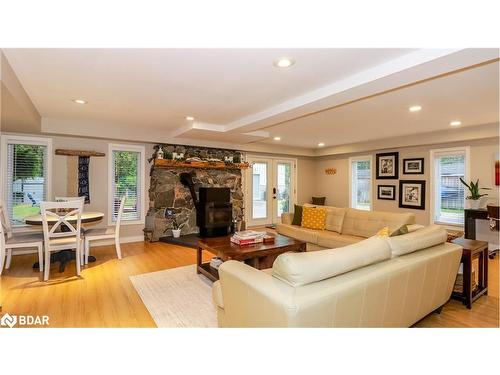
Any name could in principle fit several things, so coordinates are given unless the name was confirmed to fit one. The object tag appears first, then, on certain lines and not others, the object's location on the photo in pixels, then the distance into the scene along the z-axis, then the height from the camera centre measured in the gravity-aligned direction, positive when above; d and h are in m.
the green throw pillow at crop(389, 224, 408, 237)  2.47 -0.40
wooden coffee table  3.00 -0.75
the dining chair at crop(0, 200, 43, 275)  3.42 -0.73
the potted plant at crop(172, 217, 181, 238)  5.61 -0.92
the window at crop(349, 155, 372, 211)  7.02 +0.17
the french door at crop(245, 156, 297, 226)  7.14 -0.05
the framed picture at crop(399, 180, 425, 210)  5.84 -0.12
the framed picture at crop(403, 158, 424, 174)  5.87 +0.52
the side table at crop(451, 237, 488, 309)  2.57 -0.82
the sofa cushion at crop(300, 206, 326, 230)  4.61 -0.53
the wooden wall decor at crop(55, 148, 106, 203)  4.87 +0.24
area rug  2.39 -1.19
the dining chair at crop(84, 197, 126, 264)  3.97 -0.75
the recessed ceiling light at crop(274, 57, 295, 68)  2.31 +1.11
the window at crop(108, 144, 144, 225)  5.31 +0.09
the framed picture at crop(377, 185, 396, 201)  6.39 -0.09
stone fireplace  5.60 -0.04
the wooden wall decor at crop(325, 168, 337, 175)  7.83 +0.51
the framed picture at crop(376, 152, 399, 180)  6.31 +0.56
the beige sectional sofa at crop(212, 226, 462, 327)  1.44 -0.60
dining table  3.53 -0.52
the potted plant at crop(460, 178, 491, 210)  4.83 -0.10
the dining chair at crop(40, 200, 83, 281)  3.32 -0.61
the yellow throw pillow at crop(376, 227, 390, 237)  2.69 -0.45
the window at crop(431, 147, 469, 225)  5.32 +0.11
